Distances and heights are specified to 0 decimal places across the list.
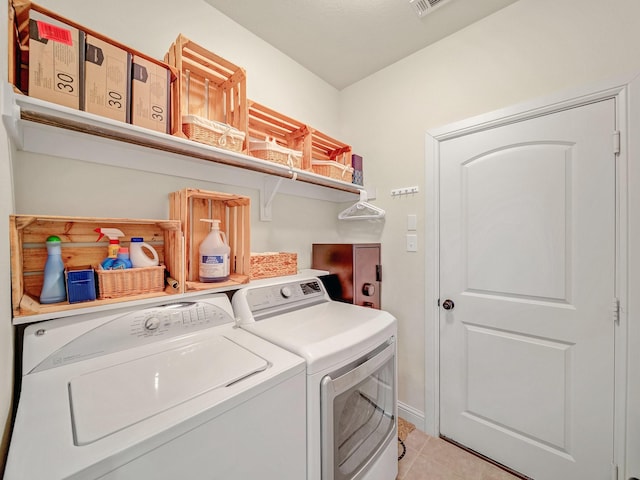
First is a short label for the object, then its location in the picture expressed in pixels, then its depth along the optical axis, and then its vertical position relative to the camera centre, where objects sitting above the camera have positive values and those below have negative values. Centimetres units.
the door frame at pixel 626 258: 122 -10
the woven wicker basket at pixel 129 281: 101 -17
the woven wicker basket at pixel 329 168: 186 +52
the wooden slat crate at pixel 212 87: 136 +88
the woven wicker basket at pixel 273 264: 154 -16
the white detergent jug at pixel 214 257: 128 -9
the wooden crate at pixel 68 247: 84 -3
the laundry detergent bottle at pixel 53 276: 93 -13
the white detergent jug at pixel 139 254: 115 -6
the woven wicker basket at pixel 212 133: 119 +52
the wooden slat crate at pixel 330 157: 187 +68
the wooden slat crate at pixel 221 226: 129 +8
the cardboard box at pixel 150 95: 104 +60
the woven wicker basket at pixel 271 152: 151 +52
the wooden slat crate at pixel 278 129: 167 +78
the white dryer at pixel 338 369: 98 -55
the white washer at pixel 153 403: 58 -45
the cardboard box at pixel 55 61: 84 +60
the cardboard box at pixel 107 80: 94 +60
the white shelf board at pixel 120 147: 83 +41
